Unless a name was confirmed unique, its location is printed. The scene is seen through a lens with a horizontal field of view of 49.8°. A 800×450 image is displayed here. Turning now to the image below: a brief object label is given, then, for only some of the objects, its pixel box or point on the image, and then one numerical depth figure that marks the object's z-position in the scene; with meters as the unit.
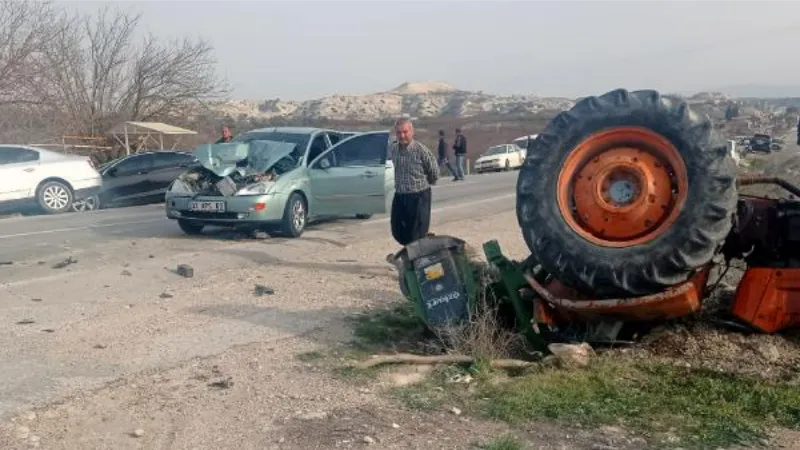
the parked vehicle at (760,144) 44.19
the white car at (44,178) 17.12
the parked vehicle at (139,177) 19.56
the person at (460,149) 29.04
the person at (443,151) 29.62
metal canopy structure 28.52
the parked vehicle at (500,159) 38.22
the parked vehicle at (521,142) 41.66
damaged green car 12.30
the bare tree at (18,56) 27.67
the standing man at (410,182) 8.41
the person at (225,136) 14.81
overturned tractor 5.03
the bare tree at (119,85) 32.47
